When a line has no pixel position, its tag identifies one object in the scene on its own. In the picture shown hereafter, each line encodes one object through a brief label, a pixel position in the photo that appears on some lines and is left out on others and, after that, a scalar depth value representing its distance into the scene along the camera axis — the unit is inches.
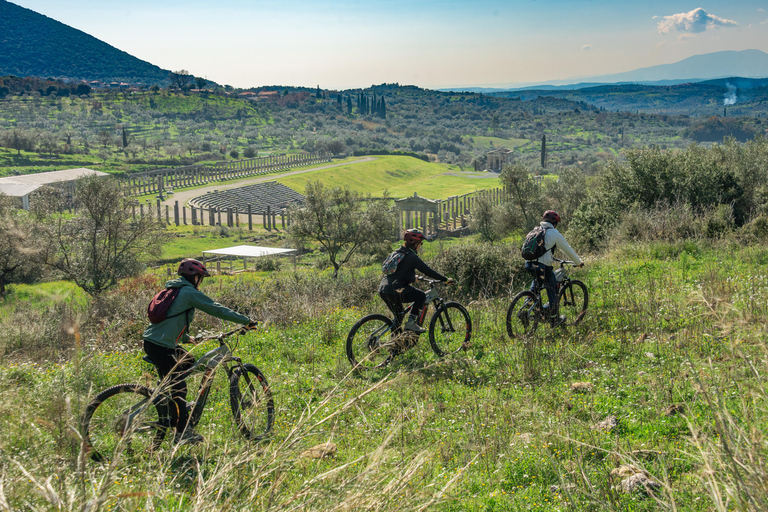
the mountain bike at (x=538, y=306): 319.0
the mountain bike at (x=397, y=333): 288.8
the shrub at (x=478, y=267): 490.9
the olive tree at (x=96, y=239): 803.4
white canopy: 1148.7
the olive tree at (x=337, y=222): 1107.3
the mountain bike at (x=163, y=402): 167.9
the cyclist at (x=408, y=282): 293.0
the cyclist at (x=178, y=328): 198.4
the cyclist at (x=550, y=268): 321.4
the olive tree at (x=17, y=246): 820.6
